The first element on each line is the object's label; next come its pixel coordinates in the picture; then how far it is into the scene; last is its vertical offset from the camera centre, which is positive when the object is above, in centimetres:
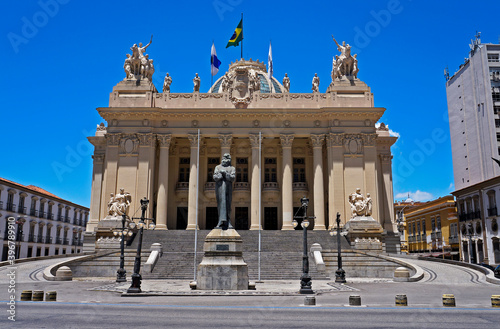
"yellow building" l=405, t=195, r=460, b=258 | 5581 +251
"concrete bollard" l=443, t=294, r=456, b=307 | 1306 -156
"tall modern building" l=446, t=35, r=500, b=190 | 5559 +1693
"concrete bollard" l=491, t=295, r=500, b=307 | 1293 -155
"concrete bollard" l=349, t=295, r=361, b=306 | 1326 -161
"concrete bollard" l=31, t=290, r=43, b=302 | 1399 -161
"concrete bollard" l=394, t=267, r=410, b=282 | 2388 -153
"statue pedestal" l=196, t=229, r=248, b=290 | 1683 -75
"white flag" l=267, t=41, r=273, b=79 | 5519 +2219
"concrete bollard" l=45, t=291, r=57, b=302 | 1409 -164
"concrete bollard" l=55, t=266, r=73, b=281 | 2388 -158
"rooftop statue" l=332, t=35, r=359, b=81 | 4362 +1758
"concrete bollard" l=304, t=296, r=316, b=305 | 1339 -164
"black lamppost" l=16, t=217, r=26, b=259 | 4955 +146
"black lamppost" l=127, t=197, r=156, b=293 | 1638 -122
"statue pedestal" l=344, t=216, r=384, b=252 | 3475 +116
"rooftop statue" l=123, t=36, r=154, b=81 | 4381 +1752
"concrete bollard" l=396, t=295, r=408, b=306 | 1313 -157
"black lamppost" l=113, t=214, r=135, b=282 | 2323 -136
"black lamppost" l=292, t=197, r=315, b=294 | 1666 -133
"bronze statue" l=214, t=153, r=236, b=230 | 1766 +206
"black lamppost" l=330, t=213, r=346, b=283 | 2297 -154
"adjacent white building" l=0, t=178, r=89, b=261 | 4953 +287
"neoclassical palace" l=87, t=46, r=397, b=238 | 4094 +936
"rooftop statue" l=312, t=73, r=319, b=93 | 4569 +1634
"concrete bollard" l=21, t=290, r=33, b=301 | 1387 -156
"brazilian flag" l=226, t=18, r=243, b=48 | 4512 +2072
